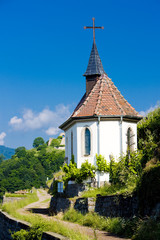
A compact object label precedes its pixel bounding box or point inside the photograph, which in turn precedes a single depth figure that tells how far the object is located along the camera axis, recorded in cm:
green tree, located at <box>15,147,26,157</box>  18205
